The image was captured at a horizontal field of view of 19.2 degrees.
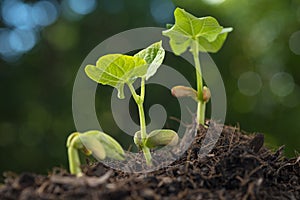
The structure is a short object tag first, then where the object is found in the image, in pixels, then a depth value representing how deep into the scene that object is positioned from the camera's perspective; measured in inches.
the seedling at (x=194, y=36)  18.7
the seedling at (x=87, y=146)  16.1
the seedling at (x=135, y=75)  17.2
